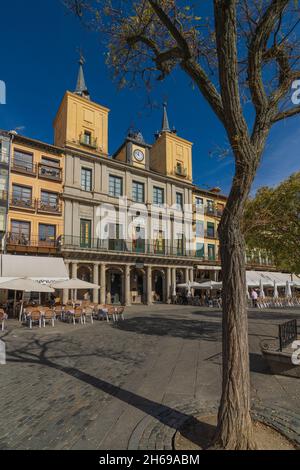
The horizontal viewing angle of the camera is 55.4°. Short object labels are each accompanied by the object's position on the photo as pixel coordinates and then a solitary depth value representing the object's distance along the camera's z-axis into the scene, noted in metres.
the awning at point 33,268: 17.61
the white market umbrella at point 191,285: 25.52
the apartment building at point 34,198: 21.50
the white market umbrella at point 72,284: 15.82
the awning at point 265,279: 24.02
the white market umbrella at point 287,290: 25.10
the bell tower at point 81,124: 25.34
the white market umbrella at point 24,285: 13.47
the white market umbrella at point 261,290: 23.88
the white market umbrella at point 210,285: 23.55
